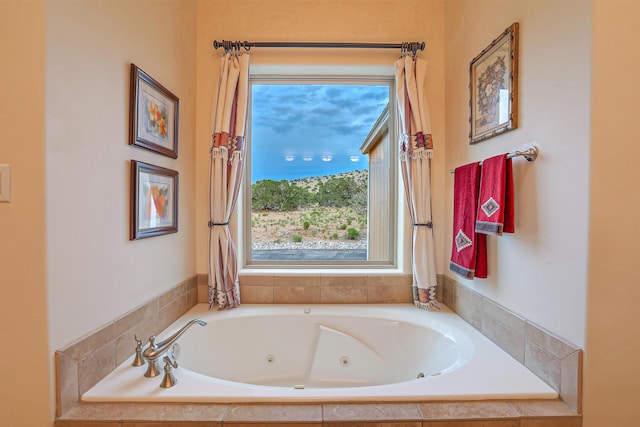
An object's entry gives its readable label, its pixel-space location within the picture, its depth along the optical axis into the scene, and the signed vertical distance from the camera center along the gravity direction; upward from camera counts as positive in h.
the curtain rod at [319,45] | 1.99 +1.14
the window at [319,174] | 2.35 +0.30
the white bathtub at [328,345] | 1.63 -0.82
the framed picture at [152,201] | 1.38 +0.05
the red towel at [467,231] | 1.57 -0.12
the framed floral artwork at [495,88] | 1.34 +0.63
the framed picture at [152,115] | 1.37 +0.50
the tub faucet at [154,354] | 1.20 -0.60
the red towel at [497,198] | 1.32 +0.06
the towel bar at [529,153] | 1.21 +0.24
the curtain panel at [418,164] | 1.96 +0.31
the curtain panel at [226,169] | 1.95 +0.28
